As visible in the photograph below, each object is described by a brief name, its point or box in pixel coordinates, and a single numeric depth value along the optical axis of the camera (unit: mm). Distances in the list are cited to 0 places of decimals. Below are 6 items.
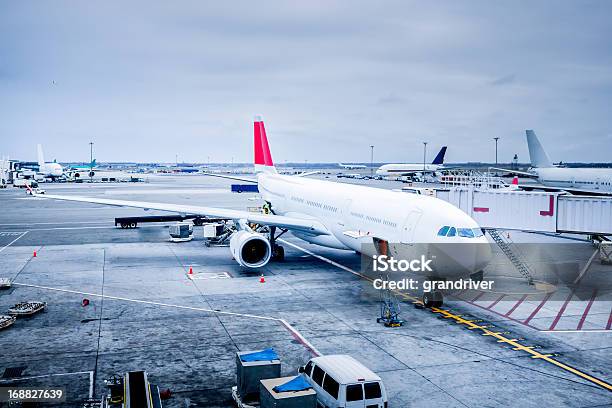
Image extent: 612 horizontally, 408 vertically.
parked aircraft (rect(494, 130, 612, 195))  64062
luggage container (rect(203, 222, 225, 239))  41750
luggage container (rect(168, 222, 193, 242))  42719
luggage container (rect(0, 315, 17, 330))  20062
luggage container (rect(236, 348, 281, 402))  14203
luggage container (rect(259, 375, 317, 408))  12458
